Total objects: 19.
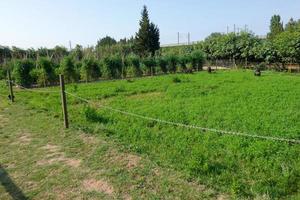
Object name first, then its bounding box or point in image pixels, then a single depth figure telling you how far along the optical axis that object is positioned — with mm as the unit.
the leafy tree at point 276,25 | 38426
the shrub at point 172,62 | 20620
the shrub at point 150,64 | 19522
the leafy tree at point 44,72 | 14643
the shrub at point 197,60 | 21891
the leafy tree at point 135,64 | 18565
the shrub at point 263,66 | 21625
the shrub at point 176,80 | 13204
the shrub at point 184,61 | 21183
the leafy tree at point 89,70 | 16389
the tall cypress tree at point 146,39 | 33435
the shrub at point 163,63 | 20195
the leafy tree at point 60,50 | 26154
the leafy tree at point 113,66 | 17284
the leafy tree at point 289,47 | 18726
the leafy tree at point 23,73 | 14439
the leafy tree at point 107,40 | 50159
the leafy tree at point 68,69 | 15432
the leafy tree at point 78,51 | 24180
